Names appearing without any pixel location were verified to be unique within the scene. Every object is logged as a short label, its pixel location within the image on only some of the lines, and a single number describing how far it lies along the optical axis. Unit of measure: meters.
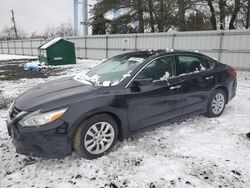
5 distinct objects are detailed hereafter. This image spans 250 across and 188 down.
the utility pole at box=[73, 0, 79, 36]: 26.97
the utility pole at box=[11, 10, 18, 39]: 51.44
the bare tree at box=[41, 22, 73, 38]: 50.56
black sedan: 2.47
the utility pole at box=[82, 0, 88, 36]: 21.17
